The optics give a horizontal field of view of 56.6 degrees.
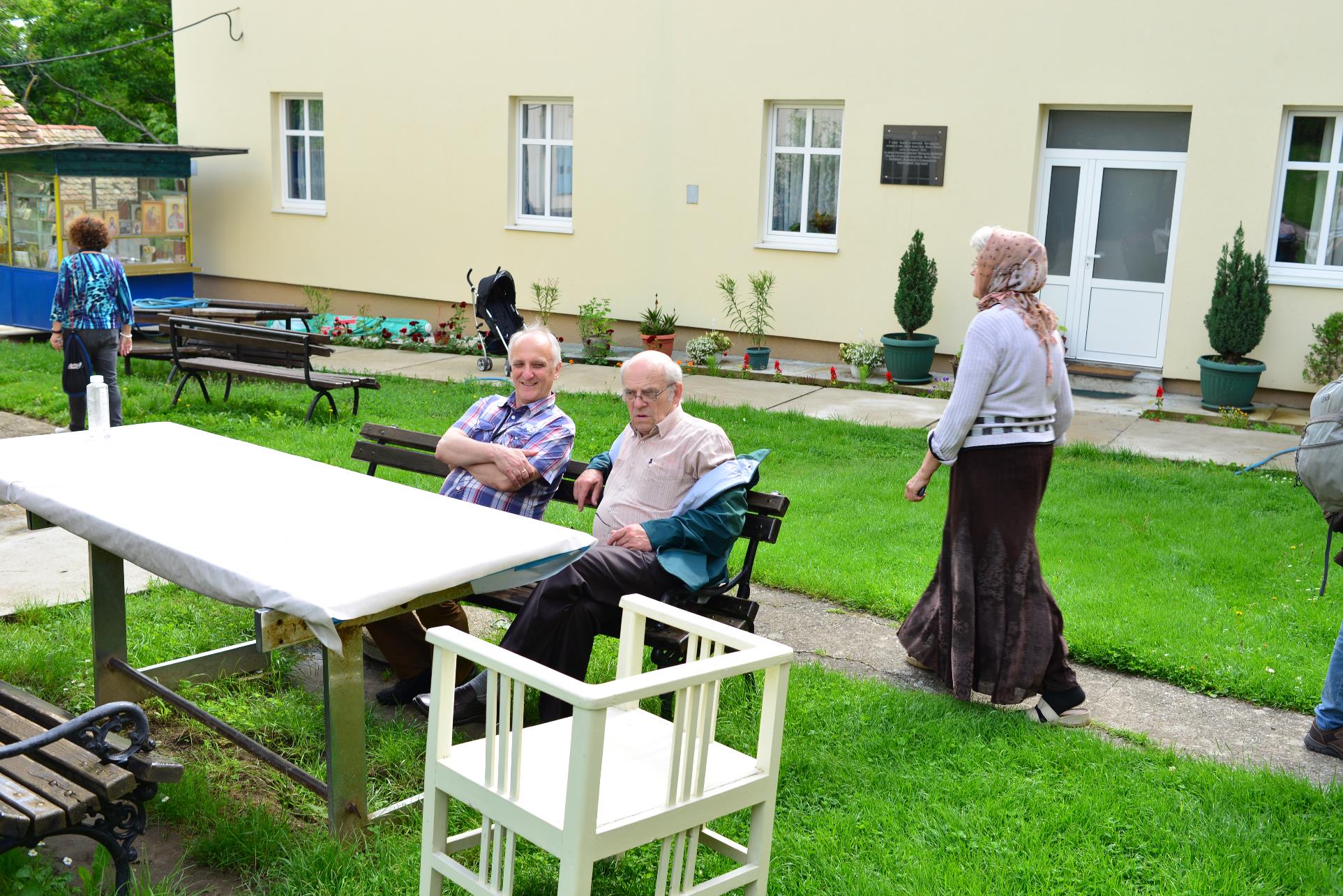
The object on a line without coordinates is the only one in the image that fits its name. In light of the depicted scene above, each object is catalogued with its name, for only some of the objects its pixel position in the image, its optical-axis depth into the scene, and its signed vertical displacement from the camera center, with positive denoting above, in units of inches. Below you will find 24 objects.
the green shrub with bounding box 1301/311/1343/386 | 423.8 -31.5
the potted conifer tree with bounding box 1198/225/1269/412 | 432.5 -22.9
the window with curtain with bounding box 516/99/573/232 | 605.3 +31.1
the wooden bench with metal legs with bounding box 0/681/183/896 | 113.7 -53.7
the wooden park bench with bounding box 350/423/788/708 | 169.8 -52.5
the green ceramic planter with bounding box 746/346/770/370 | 529.3 -50.9
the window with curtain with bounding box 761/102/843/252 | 535.5 +26.4
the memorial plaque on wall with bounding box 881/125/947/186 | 497.0 +35.1
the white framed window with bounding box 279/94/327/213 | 692.7 +36.1
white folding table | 127.5 -35.9
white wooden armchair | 108.5 -52.0
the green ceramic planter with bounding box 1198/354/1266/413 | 433.7 -44.0
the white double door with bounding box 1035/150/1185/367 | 477.4 +1.6
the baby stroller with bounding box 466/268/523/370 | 515.5 -33.1
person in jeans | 171.0 -62.0
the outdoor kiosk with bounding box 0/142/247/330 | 625.0 +1.0
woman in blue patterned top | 363.9 -27.3
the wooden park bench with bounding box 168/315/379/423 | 423.2 -47.6
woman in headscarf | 177.3 -33.0
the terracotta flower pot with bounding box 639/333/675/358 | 554.3 -47.7
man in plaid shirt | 191.2 -33.9
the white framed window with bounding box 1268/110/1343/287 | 436.8 +19.5
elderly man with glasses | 165.6 -41.3
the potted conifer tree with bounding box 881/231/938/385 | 489.7 -27.0
